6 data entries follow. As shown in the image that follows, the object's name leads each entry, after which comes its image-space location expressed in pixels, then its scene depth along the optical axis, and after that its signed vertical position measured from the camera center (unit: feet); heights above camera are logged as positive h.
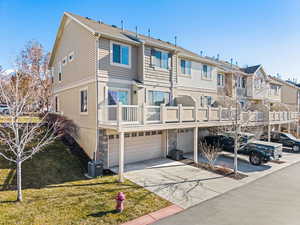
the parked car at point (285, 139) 58.53 -8.64
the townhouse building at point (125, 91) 37.19 +5.08
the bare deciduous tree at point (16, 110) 22.21 +0.24
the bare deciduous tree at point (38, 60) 89.56 +26.18
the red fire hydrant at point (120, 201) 21.17 -10.08
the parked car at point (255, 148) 41.47 -8.23
